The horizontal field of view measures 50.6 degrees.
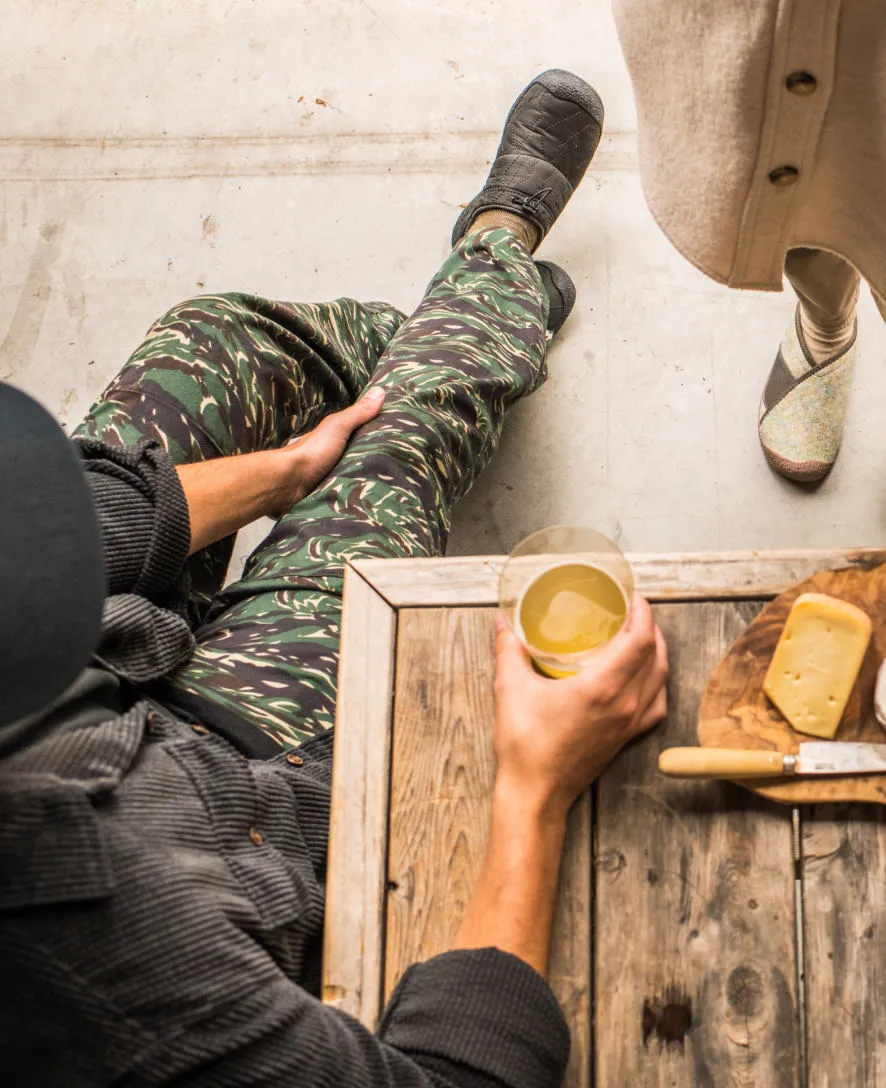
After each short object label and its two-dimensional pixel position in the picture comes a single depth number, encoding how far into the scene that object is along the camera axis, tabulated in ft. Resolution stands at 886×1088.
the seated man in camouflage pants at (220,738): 1.99
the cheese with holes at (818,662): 2.36
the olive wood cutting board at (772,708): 2.31
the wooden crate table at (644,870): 2.24
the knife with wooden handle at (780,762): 2.29
